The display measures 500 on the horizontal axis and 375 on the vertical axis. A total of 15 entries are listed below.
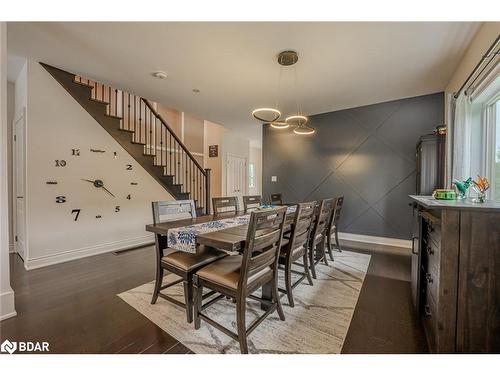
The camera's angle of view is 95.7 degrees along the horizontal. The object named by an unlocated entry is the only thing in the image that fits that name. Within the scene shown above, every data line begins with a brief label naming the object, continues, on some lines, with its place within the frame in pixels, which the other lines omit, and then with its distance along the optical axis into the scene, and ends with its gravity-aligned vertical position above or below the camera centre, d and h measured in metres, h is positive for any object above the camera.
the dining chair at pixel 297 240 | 2.01 -0.53
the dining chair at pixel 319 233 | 2.59 -0.58
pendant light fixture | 2.57 +1.46
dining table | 1.57 -0.38
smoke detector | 3.08 +1.51
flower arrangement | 1.60 -0.01
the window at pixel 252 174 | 9.99 +0.43
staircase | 3.36 +0.79
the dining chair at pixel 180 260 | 1.80 -0.65
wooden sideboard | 1.24 -0.52
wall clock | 3.21 -0.08
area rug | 1.57 -1.12
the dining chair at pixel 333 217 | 3.17 -0.48
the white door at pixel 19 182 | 3.06 +0.00
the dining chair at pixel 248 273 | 1.47 -0.65
